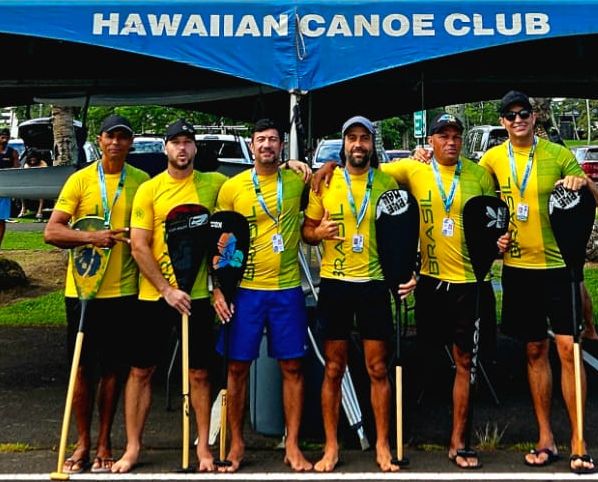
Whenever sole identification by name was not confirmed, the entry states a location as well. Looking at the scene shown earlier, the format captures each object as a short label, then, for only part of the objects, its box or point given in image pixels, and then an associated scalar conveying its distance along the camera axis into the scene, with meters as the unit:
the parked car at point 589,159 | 29.09
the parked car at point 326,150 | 17.16
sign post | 9.16
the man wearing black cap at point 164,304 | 5.20
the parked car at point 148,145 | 16.25
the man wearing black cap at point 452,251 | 5.34
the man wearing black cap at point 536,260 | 5.36
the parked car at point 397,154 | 27.64
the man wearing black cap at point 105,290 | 5.32
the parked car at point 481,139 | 27.55
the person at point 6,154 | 13.96
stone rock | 12.18
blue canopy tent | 6.06
